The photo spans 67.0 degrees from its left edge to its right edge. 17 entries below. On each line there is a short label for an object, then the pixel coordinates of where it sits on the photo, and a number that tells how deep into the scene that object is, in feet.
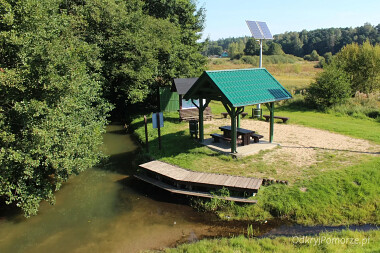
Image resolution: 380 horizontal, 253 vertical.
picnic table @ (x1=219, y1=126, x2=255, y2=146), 45.14
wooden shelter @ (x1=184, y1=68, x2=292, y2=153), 39.88
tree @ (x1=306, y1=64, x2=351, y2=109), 74.49
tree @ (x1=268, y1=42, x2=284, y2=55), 315.58
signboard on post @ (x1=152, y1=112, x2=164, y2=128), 46.55
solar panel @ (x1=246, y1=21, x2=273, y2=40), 56.90
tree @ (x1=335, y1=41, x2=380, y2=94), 85.61
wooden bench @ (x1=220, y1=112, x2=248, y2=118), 67.04
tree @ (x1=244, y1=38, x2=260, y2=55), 319.98
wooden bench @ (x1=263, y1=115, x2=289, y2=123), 62.25
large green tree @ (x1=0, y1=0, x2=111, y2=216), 27.94
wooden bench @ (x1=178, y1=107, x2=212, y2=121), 67.05
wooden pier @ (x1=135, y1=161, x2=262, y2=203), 31.78
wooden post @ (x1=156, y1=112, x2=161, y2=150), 46.66
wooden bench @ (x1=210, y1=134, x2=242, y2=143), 45.77
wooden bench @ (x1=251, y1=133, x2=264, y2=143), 46.17
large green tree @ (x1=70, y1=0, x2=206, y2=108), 69.10
